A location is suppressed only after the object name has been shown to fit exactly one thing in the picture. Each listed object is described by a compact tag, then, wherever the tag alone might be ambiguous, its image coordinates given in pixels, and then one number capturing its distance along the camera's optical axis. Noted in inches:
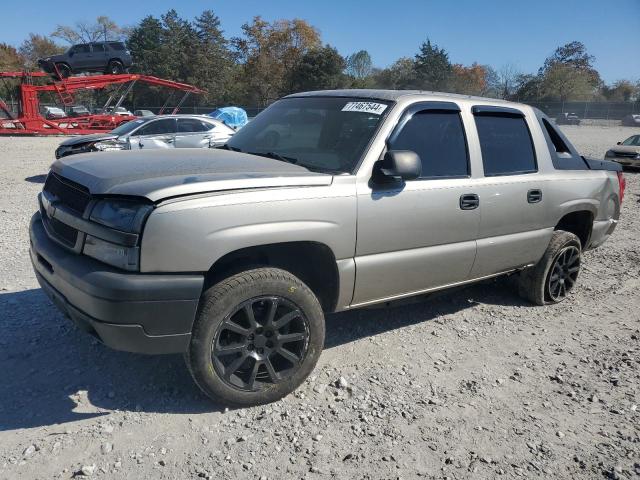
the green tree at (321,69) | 2063.2
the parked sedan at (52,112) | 1427.2
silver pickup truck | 106.7
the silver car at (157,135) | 460.1
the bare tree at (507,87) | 2516.4
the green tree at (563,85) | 2508.6
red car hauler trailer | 954.1
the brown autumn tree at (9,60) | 2428.5
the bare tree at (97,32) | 2819.9
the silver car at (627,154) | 695.7
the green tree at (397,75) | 2410.2
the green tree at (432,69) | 2269.9
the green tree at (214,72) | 2256.4
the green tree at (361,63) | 3324.8
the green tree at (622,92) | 3097.9
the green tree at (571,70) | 2518.5
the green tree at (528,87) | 2425.9
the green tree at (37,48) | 2792.3
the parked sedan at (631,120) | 2047.4
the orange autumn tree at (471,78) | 2541.8
